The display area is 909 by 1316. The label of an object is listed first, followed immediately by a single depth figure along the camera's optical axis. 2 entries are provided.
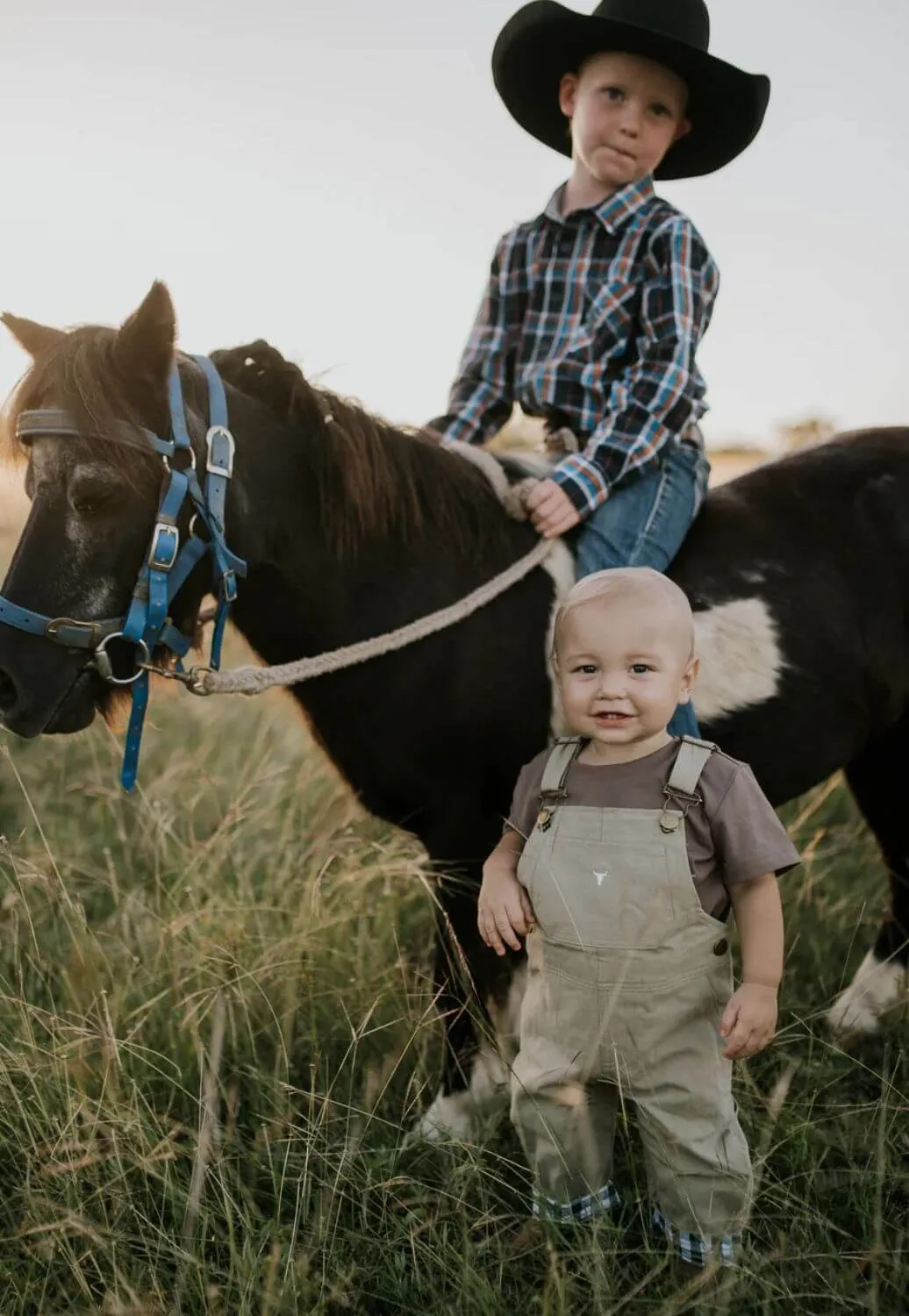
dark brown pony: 1.98
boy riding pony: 2.56
